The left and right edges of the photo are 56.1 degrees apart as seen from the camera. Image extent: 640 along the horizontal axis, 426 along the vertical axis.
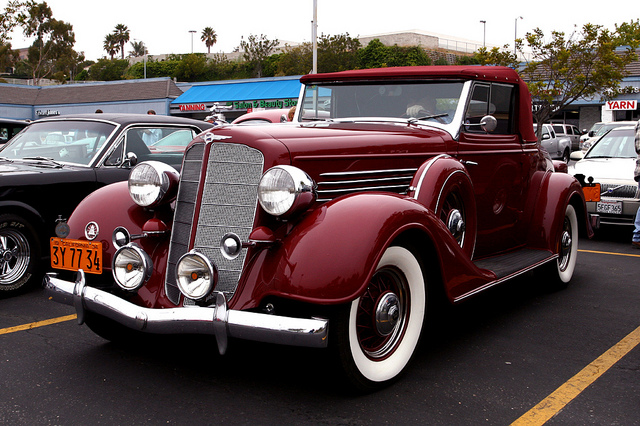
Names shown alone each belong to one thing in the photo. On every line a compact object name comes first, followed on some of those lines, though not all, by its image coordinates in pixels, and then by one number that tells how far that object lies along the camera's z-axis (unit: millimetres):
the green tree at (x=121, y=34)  98250
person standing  7379
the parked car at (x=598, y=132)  14473
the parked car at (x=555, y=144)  22819
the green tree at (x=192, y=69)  68938
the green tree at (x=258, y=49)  65062
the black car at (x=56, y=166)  5242
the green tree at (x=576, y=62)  20531
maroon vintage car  2850
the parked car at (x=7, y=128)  8921
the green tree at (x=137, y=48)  111294
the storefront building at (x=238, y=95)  33562
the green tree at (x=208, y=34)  93062
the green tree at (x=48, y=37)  59156
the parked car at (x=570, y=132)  29350
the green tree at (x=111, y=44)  98500
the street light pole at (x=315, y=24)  21641
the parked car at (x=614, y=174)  7961
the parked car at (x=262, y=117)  11554
